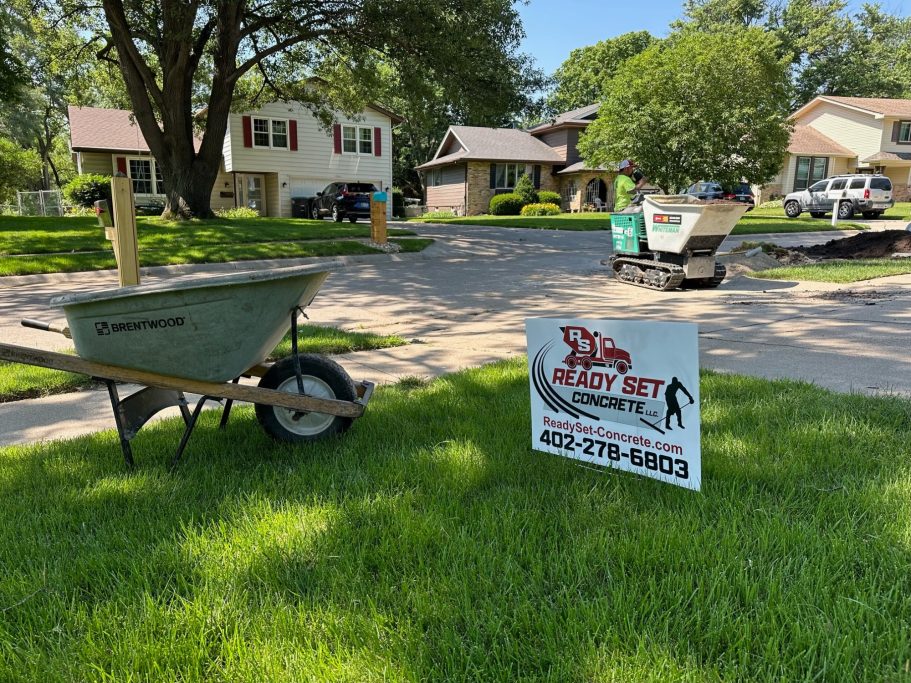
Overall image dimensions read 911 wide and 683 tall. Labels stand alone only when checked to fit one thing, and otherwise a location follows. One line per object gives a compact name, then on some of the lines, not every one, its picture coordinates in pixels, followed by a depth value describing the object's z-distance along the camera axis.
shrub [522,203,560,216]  36.25
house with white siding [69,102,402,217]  31.39
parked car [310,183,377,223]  27.78
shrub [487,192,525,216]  37.56
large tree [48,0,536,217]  15.31
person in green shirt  10.67
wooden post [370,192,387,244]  15.90
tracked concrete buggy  9.64
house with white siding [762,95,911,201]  43.78
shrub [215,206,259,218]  27.20
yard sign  2.69
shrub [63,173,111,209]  27.75
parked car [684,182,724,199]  29.91
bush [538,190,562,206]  38.41
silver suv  29.66
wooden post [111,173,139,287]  5.02
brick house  40.50
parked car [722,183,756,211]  32.25
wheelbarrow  3.00
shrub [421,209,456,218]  39.31
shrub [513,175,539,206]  37.94
